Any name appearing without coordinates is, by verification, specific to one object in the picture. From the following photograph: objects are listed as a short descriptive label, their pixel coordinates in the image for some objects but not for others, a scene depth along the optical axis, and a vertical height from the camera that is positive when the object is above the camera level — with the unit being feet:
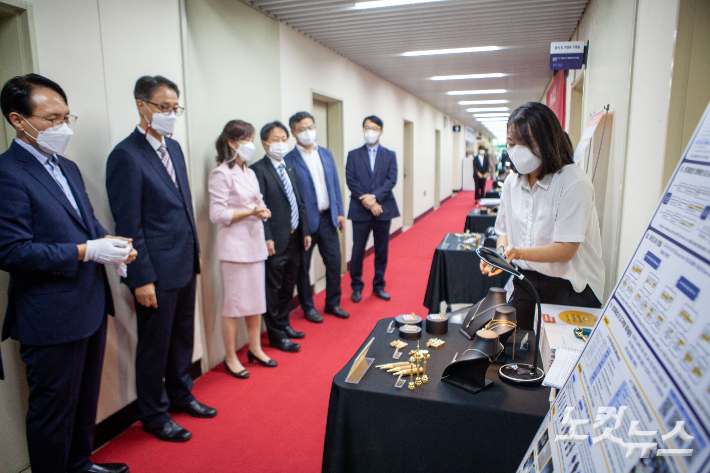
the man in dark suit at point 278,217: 10.51 -1.24
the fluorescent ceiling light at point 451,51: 17.28 +4.56
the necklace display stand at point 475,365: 4.19 -1.91
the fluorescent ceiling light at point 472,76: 23.21 +4.74
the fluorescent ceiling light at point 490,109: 40.34 +5.19
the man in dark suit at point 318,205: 11.86 -1.07
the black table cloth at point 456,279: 10.37 -2.71
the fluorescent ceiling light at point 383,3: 11.60 +4.33
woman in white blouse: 5.49 -0.72
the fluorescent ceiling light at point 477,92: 28.87 +4.90
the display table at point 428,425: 3.92 -2.41
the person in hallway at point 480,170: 41.14 -0.48
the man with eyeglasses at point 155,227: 6.71 -0.92
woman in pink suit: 8.97 -1.26
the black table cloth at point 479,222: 16.46 -2.16
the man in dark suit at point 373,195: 14.55 -1.00
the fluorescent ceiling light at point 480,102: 34.66 +5.06
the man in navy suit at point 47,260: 5.13 -1.08
